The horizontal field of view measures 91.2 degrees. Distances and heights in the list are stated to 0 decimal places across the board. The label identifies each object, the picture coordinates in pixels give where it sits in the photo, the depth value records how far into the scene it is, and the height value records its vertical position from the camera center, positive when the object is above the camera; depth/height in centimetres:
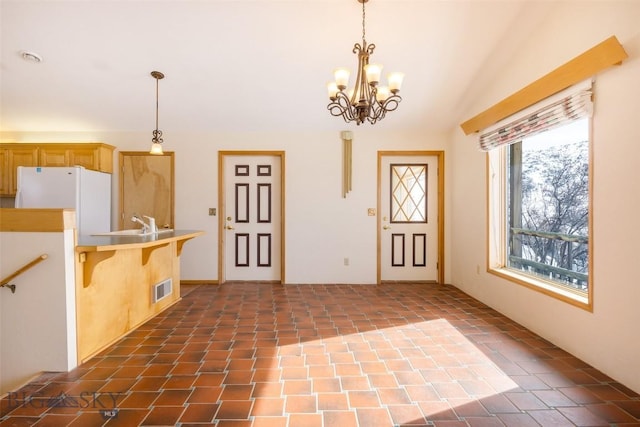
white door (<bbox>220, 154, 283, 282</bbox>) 482 -12
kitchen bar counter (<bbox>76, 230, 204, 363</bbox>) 233 -68
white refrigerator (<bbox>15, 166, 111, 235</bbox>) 392 +25
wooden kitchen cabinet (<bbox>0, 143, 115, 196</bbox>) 427 +73
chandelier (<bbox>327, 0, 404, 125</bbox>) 221 +93
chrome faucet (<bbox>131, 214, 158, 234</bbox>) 340 -21
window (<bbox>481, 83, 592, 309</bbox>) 254 +8
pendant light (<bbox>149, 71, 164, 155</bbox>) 335 +76
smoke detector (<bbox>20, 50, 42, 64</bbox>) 319 +158
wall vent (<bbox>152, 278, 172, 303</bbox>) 331 -89
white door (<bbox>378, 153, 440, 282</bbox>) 482 -8
